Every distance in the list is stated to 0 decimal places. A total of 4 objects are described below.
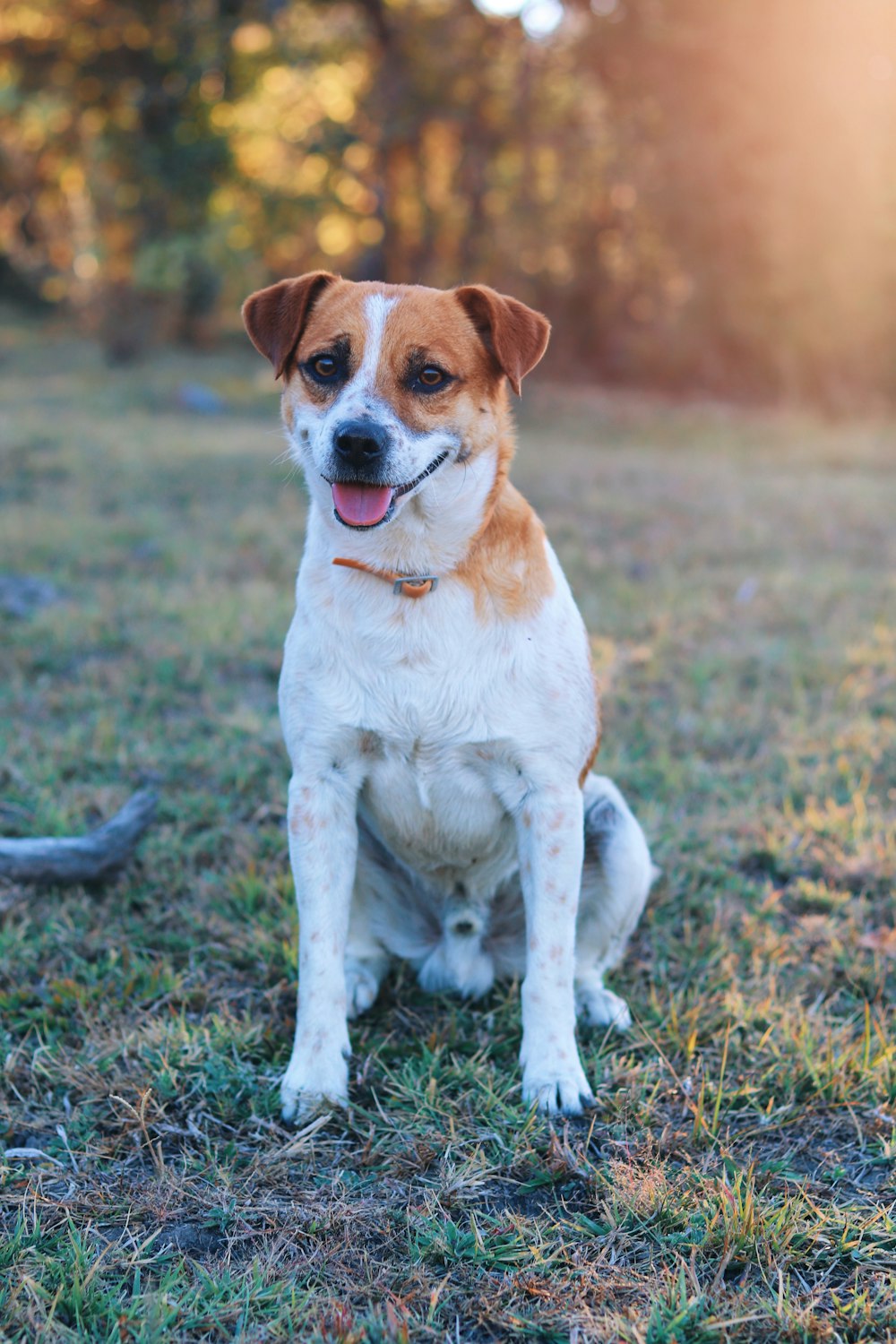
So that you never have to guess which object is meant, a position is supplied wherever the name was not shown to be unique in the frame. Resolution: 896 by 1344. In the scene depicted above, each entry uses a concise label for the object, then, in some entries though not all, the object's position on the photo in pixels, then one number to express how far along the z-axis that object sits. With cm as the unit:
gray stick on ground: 331
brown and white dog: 253
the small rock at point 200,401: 1338
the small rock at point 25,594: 575
